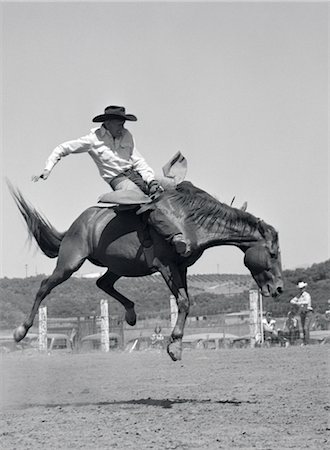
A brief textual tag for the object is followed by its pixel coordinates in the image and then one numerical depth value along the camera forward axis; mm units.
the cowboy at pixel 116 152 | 10172
